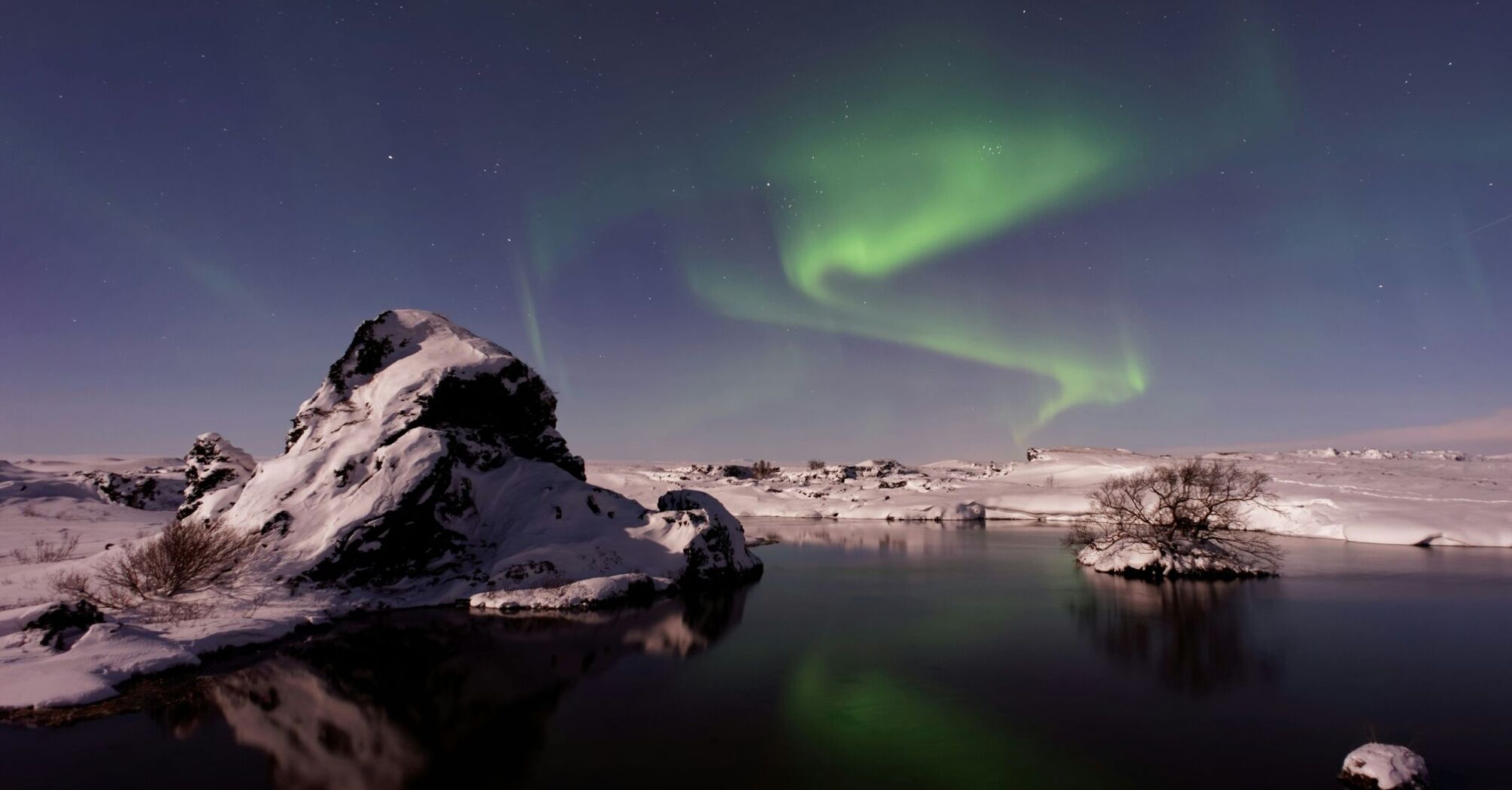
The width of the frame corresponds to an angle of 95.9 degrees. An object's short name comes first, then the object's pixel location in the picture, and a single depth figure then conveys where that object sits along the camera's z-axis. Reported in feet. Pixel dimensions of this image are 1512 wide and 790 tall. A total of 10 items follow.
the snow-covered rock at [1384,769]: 31.91
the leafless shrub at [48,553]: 79.77
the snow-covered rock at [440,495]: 78.02
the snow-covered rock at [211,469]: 94.02
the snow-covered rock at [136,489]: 152.65
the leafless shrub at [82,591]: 60.49
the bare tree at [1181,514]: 107.55
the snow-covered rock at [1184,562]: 102.32
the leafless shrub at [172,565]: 63.82
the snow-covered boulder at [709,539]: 98.43
